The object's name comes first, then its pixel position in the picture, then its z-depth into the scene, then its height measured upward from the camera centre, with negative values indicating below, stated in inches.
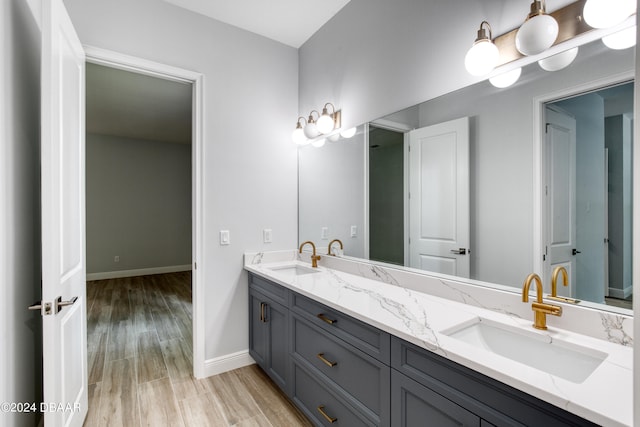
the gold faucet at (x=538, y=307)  44.6 -13.9
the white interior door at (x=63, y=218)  48.8 -0.9
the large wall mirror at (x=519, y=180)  42.8 +5.6
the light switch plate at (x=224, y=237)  95.6 -7.7
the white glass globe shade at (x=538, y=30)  45.9 +27.3
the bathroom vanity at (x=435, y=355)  32.4 -19.4
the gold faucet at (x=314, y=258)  98.3 -14.9
